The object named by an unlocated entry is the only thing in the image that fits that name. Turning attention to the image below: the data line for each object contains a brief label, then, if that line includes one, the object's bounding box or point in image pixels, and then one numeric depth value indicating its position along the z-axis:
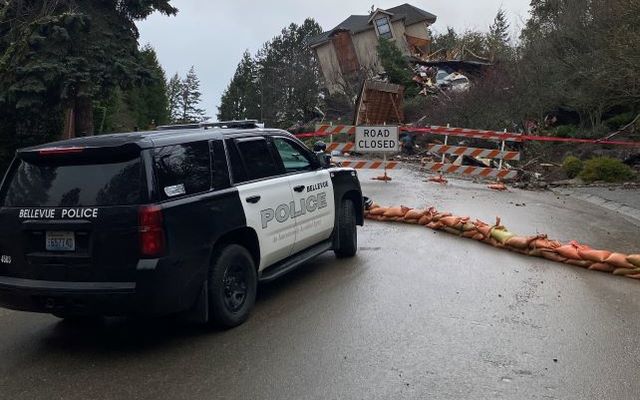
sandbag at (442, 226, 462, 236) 9.71
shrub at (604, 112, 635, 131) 21.97
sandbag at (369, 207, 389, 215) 11.20
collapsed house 55.16
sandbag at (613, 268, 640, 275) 7.48
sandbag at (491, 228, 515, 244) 8.84
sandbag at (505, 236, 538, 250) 8.48
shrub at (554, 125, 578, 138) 23.19
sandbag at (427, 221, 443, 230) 10.13
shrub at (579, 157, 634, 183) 16.58
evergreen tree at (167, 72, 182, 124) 103.44
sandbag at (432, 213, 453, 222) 10.22
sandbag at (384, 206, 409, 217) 10.90
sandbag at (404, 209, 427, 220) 10.65
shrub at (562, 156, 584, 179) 17.97
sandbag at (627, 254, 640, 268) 7.47
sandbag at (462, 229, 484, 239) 9.41
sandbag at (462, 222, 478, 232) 9.43
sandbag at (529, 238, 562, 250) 8.30
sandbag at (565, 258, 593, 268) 7.86
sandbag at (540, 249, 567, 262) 8.14
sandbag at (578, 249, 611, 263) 7.75
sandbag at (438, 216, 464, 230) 9.69
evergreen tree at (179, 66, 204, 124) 107.06
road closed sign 16.97
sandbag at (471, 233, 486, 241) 9.28
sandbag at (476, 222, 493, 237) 9.19
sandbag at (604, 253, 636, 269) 7.55
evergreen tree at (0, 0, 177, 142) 17.16
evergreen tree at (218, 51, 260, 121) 71.88
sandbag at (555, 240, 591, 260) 8.01
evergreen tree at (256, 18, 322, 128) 55.68
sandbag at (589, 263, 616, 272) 7.67
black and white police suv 4.70
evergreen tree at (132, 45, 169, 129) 41.59
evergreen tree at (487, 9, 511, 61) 37.44
